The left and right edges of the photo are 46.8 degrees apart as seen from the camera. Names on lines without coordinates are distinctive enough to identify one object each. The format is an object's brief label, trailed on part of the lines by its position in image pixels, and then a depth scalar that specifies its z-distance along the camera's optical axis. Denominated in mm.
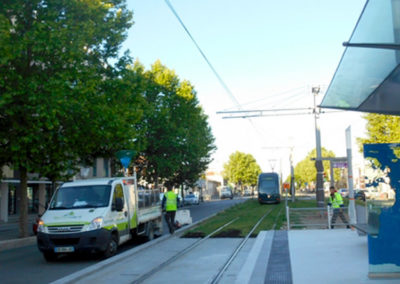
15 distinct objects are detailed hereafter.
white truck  11438
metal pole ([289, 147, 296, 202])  45544
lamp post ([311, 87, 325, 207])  26033
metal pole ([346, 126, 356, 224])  15678
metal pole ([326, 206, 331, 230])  16812
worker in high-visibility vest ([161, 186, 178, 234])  16578
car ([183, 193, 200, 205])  60309
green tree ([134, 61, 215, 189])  40938
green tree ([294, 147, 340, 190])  118500
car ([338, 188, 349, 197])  61212
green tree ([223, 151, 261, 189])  120625
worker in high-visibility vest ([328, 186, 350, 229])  17059
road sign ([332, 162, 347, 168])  18109
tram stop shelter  5898
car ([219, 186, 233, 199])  93050
